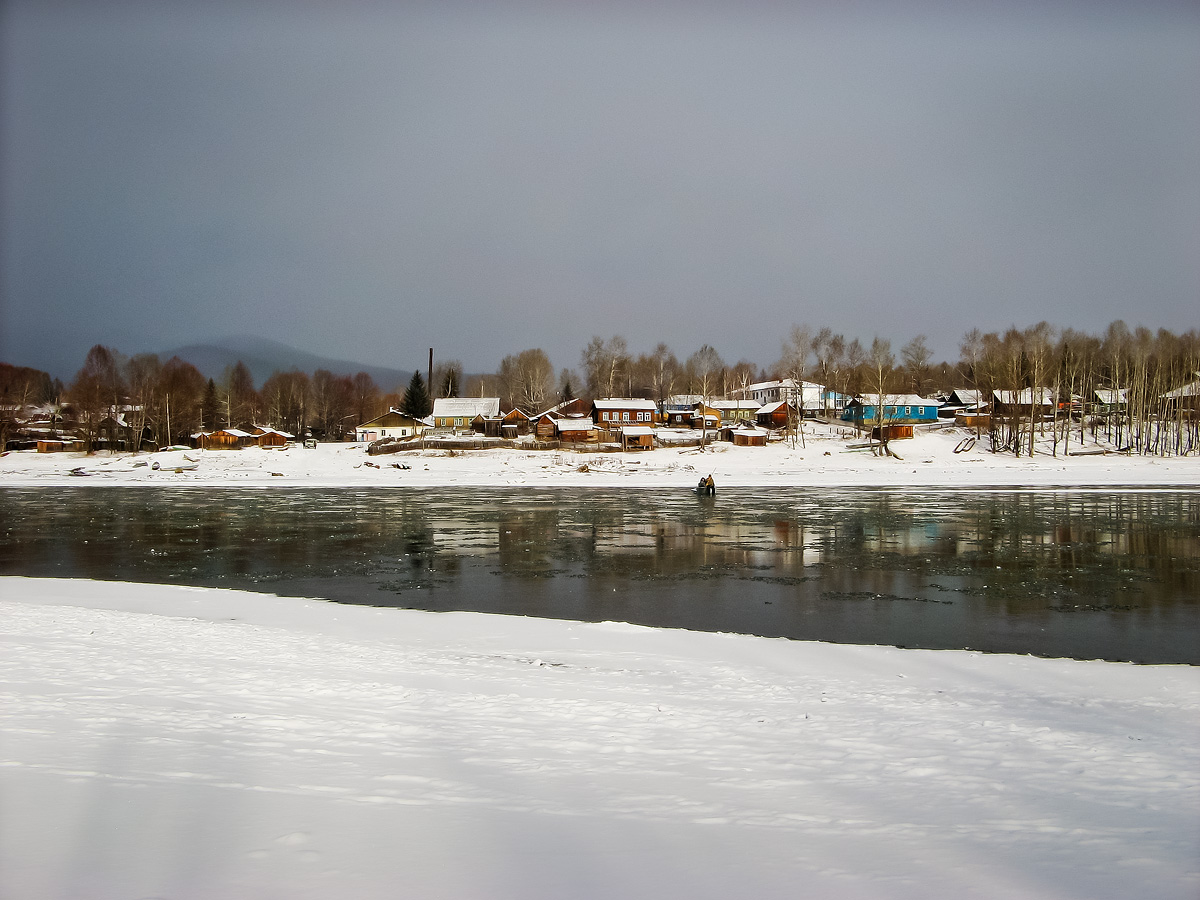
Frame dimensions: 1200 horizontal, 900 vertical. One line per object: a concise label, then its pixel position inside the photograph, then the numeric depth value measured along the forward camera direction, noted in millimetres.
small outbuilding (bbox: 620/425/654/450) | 75544
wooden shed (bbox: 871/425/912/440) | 74750
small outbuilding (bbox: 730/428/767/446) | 74188
